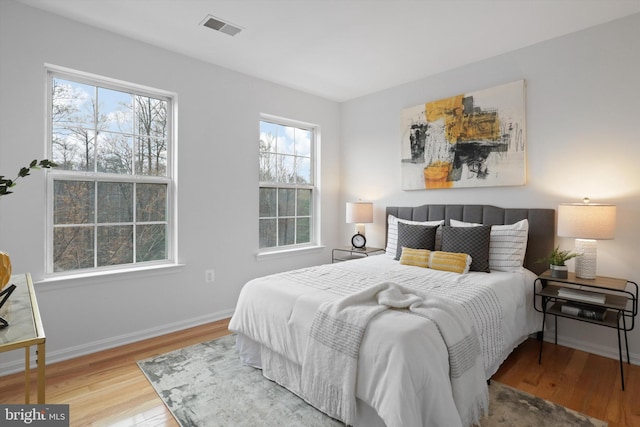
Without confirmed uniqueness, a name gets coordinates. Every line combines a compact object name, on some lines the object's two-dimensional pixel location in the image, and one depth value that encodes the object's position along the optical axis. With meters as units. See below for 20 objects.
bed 1.51
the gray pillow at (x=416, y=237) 3.19
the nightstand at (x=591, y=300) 2.36
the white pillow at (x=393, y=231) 3.57
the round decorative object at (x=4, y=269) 1.32
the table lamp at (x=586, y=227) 2.41
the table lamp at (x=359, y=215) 4.16
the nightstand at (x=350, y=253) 4.02
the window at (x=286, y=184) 4.05
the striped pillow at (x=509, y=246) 2.81
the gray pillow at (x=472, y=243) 2.81
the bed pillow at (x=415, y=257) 2.98
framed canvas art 3.14
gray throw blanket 1.64
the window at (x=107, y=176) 2.67
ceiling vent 2.62
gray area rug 1.85
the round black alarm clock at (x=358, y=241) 4.21
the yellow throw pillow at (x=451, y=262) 2.77
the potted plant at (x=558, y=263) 2.57
